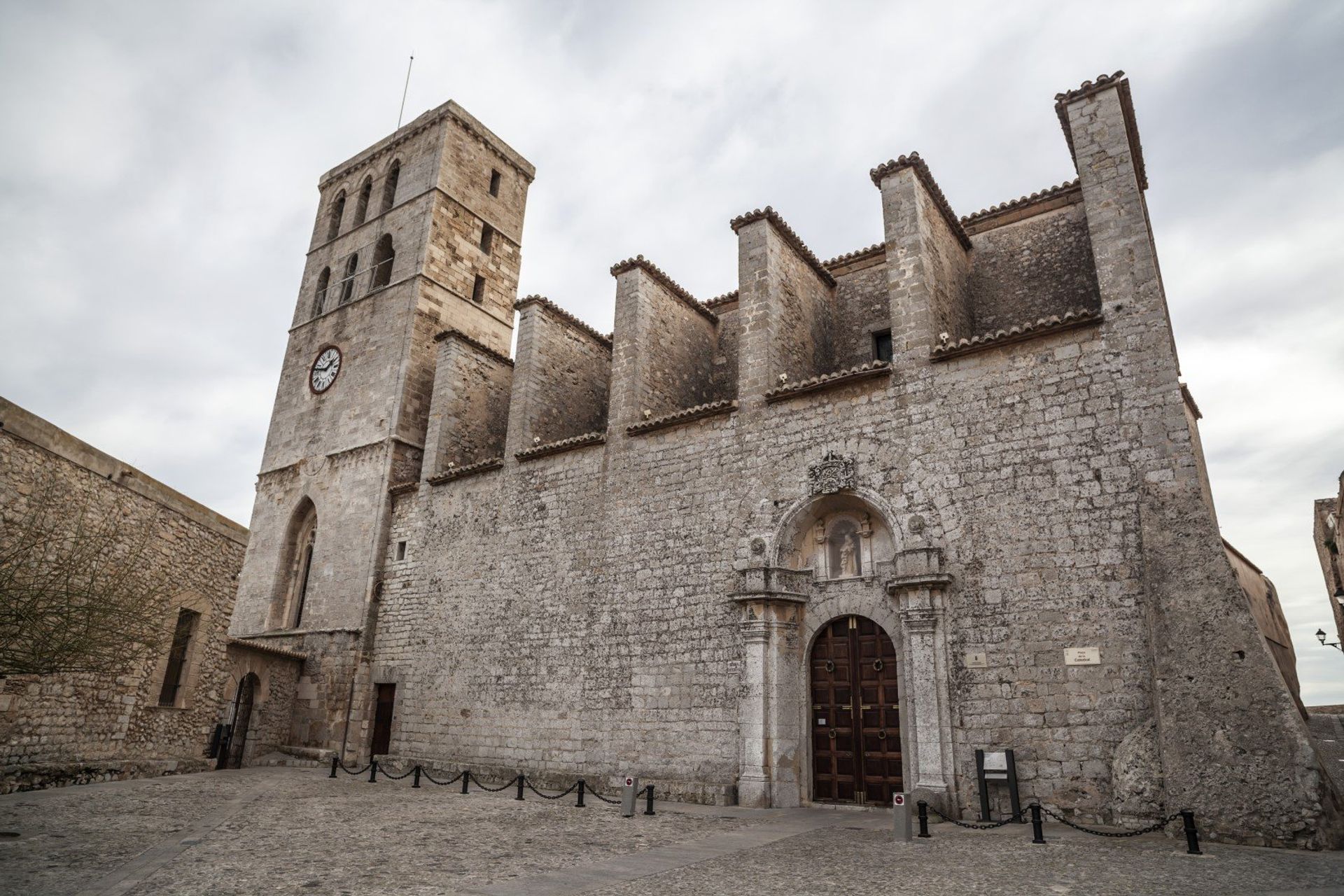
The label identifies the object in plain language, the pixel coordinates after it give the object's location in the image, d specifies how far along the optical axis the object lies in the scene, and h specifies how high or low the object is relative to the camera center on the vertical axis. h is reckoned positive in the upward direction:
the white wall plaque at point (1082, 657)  8.36 +0.64
